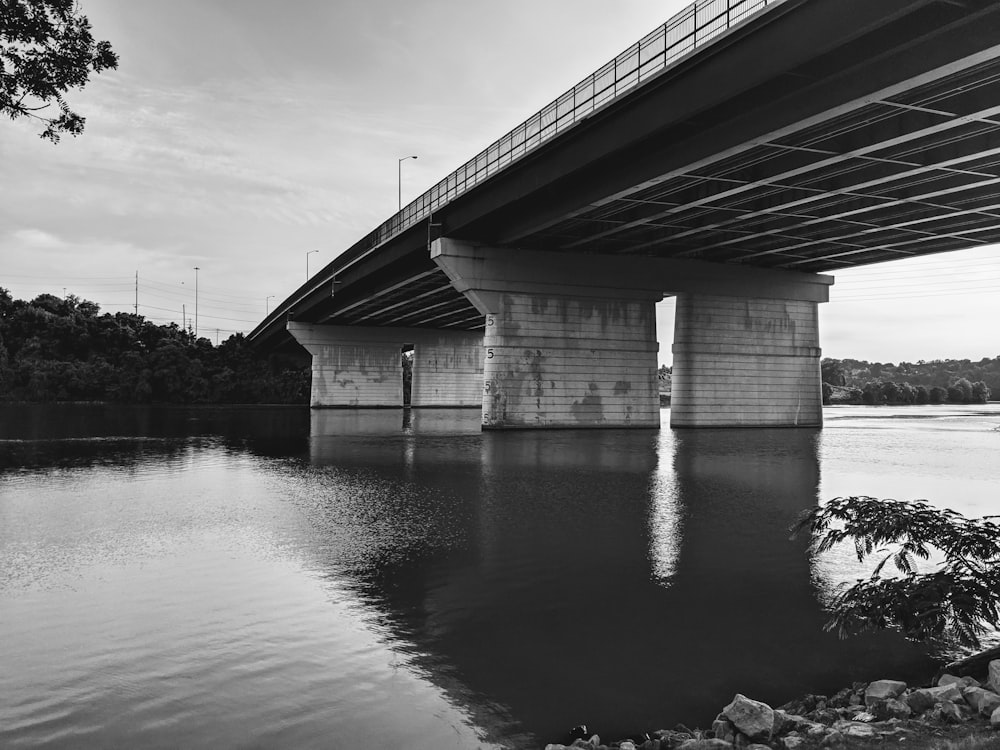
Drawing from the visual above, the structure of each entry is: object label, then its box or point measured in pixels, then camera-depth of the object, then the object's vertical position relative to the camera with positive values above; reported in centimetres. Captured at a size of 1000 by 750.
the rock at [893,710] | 600 -249
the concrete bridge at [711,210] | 2164 +892
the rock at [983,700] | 575 -233
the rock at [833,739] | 552 -249
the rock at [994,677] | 616 -231
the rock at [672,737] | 584 -263
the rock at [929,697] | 609 -240
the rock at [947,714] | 570 -239
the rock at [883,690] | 642 -249
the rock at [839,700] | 657 -262
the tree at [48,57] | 1074 +492
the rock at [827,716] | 614 -258
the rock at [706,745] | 560 -255
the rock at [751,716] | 577 -247
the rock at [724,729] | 579 -255
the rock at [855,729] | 561 -248
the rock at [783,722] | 588 -254
